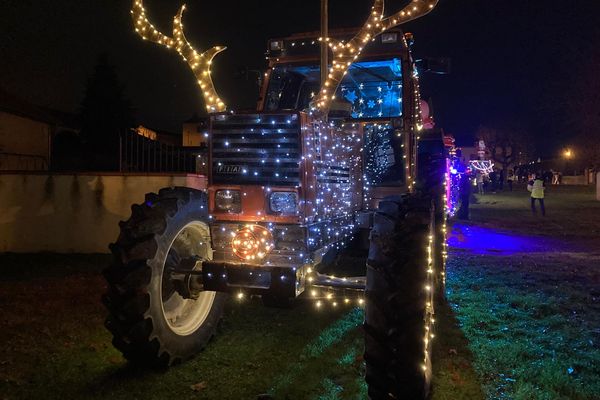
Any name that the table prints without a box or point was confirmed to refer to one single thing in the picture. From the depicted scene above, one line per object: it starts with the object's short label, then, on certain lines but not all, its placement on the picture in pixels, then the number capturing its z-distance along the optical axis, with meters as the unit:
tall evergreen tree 36.03
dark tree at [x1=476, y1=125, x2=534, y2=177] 80.81
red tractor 3.71
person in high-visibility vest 20.73
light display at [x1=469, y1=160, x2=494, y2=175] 34.78
